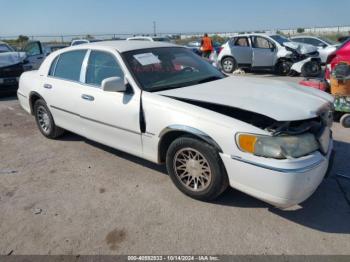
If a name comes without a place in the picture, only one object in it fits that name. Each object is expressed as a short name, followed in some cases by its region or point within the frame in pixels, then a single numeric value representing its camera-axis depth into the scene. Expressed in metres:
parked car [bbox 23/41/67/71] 12.59
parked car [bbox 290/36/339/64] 14.34
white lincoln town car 2.77
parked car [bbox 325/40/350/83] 5.49
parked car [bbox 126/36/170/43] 15.73
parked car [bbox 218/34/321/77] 11.41
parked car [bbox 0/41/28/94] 9.40
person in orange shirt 15.24
